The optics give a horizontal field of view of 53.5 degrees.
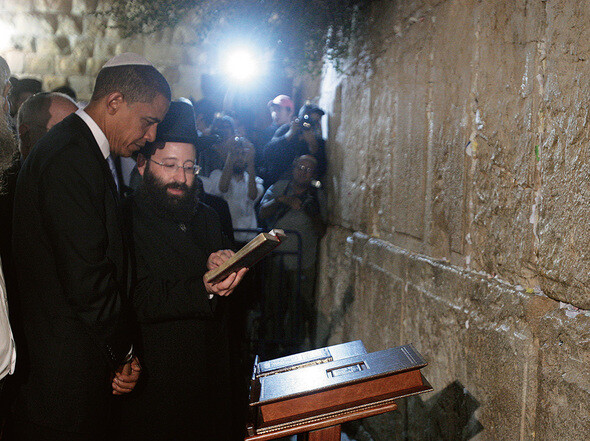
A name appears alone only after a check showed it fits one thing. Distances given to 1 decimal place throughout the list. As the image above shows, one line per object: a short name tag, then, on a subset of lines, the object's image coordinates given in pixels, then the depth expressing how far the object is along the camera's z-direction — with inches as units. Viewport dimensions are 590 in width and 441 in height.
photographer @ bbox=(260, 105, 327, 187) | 258.8
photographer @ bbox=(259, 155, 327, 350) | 243.8
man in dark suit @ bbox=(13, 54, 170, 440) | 88.0
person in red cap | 298.7
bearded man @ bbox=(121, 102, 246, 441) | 113.6
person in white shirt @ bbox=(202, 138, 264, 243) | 252.1
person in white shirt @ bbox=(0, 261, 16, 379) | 65.7
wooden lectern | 71.2
